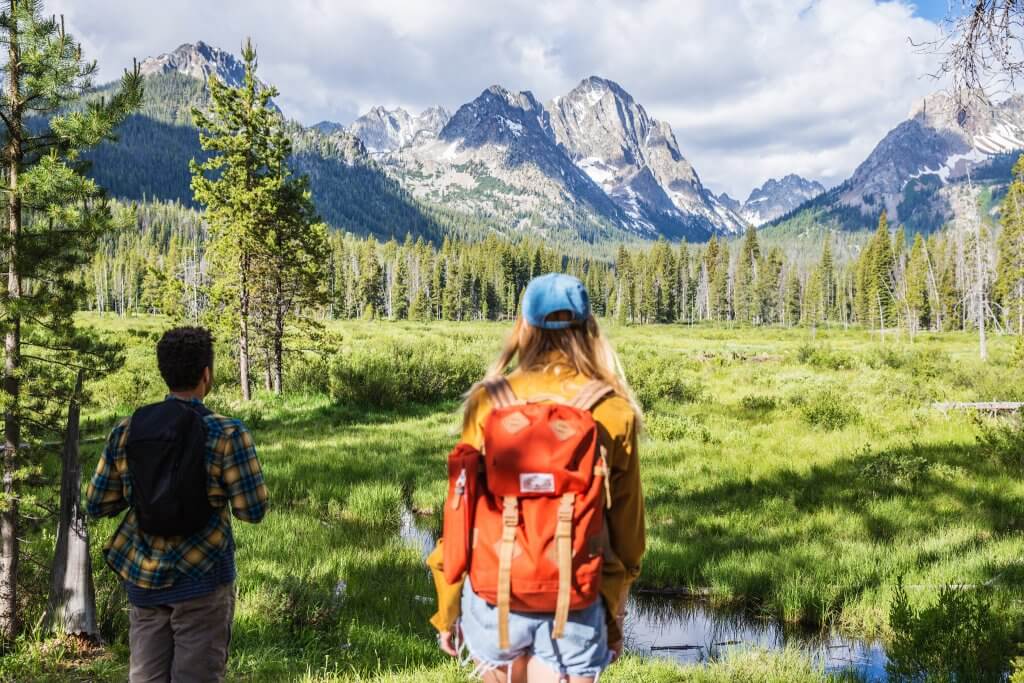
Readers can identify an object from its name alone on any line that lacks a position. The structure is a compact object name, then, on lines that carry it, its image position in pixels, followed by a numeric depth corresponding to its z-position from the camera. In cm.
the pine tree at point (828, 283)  11756
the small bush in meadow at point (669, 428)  1508
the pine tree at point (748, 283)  11388
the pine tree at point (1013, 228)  2609
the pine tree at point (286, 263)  2083
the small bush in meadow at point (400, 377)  1989
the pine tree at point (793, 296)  11406
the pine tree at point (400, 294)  10462
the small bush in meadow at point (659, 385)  2012
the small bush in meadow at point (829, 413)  1605
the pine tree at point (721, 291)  11422
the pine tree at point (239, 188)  1978
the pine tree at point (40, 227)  473
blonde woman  225
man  287
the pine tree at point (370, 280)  10512
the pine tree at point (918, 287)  8064
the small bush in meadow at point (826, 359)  3113
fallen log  1548
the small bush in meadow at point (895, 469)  1070
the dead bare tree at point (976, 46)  438
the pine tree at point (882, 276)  8394
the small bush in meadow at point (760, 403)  1917
